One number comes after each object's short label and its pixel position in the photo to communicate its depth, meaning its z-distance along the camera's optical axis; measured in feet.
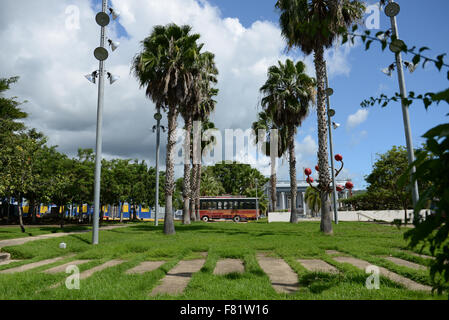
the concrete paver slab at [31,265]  21.86
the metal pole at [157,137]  69.36
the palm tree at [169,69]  54.75
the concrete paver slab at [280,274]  14.75
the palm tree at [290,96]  76.13
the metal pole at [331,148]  66.80
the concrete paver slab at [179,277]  14.34
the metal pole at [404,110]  28.89
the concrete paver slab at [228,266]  19.06
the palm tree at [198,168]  99.50
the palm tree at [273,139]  96.07
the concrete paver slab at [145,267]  19.44
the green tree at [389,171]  81.66
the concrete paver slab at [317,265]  18.81
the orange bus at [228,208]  122.21
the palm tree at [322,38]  47.37
